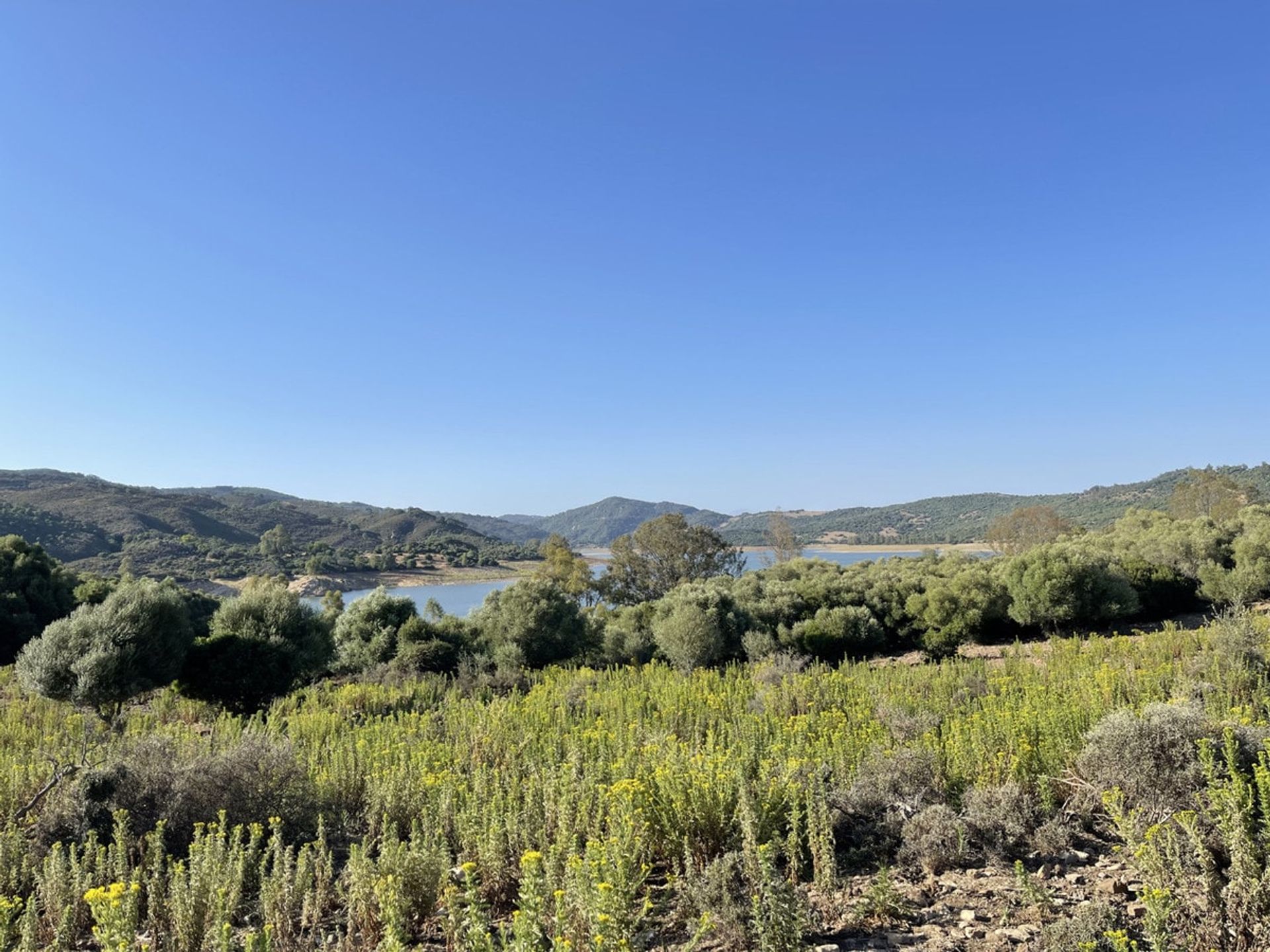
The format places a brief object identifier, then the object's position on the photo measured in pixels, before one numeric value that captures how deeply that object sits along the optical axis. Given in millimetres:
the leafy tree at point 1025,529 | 45156
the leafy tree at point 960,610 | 16578
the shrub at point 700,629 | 14727
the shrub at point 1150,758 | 4102
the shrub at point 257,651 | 11227
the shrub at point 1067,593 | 17031
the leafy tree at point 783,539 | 52219
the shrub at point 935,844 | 3820
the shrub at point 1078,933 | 2736
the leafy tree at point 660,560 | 41156
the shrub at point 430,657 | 13758
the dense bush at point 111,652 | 9625
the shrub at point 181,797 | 4527
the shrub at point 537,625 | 15727
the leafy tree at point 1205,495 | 45438
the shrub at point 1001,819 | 3971
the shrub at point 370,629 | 14812
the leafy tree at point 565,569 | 42969
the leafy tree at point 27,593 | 19828
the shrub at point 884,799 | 4152
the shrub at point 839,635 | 16438
